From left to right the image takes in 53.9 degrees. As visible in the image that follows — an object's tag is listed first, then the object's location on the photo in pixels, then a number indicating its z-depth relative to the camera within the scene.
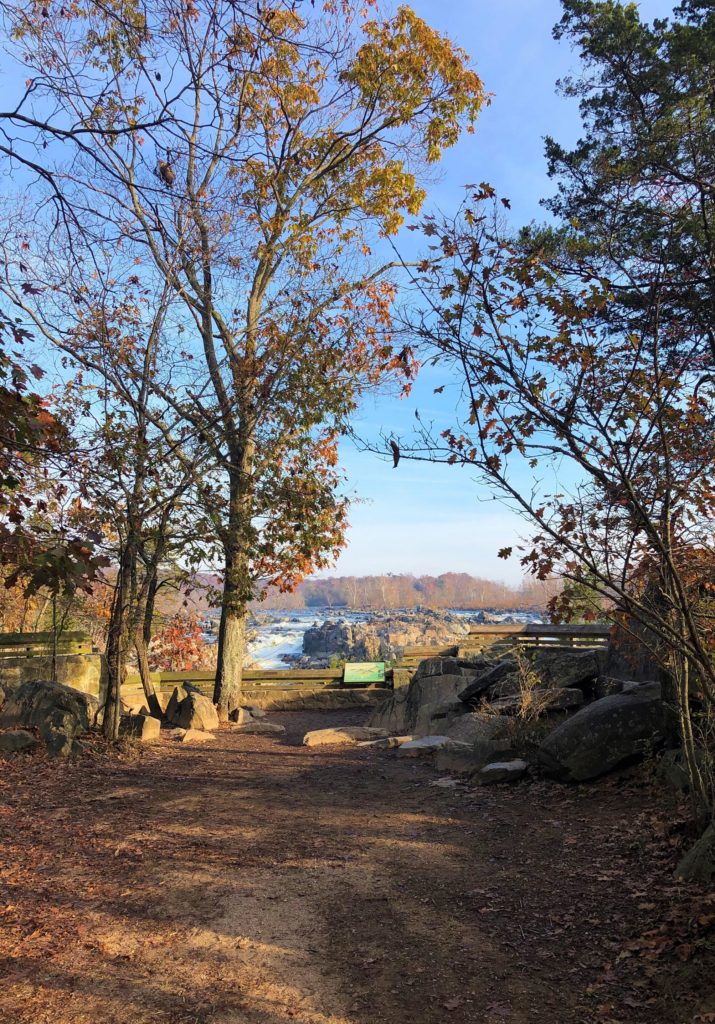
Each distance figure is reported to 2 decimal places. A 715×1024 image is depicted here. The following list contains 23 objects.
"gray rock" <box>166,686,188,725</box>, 11.35
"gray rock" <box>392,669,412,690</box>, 13.82
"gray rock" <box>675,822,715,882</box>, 4.23
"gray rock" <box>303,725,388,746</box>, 9.83
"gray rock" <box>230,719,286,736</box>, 10.92
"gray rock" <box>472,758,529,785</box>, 7.06
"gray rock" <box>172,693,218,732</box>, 10.88
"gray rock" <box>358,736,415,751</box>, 9.41
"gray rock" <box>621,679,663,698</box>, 6.71
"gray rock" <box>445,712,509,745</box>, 8.18
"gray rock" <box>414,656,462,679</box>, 11.88
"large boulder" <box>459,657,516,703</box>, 9.77
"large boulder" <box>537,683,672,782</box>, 6.45
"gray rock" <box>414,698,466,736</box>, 9.98
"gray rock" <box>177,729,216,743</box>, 9.75
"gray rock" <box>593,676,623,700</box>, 8.20
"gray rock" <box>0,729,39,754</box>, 7.64
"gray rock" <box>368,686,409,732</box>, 11.37
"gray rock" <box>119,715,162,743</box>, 9.11
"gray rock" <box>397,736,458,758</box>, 8.75
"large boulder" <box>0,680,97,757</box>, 7.94
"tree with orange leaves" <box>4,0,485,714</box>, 10.62
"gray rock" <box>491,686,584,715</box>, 8.07
